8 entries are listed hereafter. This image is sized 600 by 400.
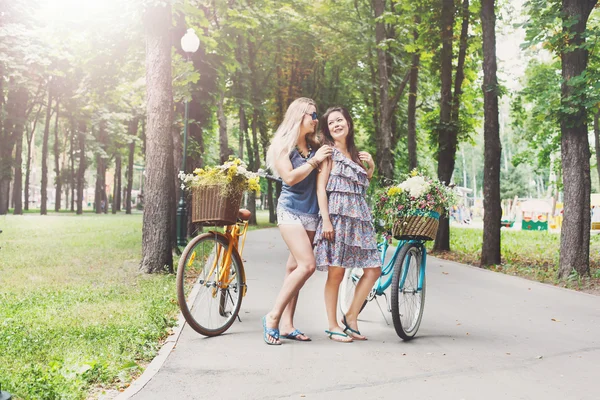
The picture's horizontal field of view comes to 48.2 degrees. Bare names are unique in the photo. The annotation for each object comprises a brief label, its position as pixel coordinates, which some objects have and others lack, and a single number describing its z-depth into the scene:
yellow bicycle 5.89
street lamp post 17.03
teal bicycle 5.73
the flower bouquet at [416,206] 5.87
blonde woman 5.58
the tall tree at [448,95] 16.83
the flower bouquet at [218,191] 5.80
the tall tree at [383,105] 19.41
